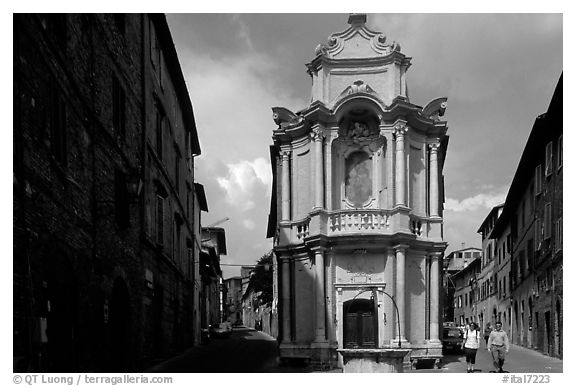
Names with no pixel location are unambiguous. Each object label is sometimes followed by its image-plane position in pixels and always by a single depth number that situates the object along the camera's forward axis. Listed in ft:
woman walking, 51.11
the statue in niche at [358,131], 71.89
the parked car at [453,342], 79.94
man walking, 48.06
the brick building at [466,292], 154.81
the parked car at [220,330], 123.54
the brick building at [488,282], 131.33
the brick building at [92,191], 33.81
